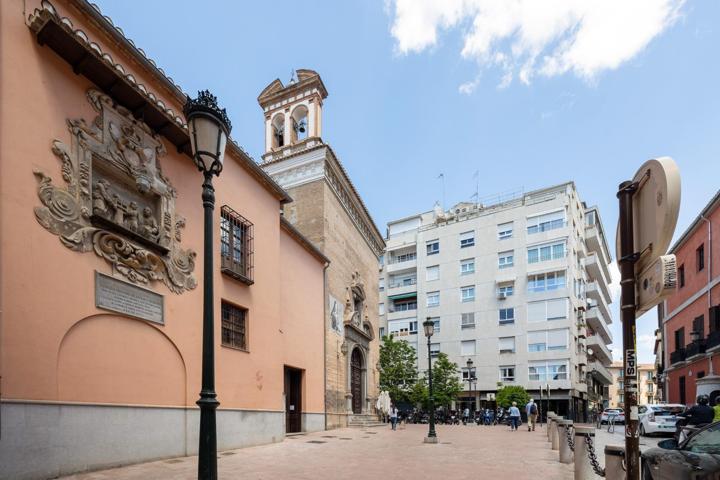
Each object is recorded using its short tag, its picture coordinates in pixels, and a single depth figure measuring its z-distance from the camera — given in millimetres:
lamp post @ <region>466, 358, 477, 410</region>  42612
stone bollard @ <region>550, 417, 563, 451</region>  12754
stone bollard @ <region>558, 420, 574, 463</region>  9820
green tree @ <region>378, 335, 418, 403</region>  38938
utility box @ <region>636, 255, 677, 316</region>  2652
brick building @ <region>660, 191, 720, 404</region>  21609
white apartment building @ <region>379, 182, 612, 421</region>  41281
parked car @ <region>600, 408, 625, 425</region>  30812
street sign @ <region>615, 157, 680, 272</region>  2611
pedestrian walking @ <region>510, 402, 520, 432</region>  24422
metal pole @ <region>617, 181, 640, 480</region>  3031
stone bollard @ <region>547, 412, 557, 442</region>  14000
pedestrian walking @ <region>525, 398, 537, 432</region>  23470
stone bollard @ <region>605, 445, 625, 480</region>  4684
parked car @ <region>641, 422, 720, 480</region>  4021
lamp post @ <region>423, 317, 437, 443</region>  14930
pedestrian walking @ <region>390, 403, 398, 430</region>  22812
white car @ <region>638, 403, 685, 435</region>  17766
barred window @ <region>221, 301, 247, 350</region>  11750
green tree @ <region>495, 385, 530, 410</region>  37625
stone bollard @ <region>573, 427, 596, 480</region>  6918
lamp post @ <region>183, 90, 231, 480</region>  4230
